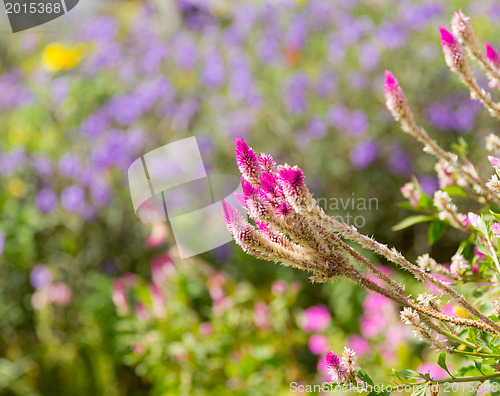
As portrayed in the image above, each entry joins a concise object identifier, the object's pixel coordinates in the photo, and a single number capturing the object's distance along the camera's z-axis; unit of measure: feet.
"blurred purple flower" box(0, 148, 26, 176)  12.29
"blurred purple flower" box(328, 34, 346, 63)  13.55
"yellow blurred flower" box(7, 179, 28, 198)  12.05
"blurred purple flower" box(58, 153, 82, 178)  11.77
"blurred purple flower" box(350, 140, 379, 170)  11.64
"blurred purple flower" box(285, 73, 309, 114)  12.62
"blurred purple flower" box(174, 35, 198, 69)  15.34
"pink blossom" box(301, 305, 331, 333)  8.44
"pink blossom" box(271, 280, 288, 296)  8.38
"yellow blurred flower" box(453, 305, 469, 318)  3.37
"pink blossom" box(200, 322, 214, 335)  7.74
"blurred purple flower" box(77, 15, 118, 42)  16.93
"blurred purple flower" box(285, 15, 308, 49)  14.96
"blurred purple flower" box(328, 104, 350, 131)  12.07
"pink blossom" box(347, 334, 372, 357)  7.87
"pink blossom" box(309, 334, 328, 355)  8.10
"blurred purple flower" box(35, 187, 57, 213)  11.37
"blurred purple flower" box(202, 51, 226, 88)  14.06
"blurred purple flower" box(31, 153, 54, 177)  12.19
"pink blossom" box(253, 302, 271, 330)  7.98
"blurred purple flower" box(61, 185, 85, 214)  11.14
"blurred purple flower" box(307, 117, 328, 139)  11.96
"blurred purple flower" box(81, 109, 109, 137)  12.41
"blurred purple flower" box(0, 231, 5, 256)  10.27
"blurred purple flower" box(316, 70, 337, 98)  12.94
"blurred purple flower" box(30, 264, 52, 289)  10.30
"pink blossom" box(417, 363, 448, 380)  6.35
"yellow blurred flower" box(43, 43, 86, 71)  16.07
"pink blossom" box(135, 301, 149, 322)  8.19
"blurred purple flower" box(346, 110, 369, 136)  11.77
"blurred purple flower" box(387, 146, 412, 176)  11.61
